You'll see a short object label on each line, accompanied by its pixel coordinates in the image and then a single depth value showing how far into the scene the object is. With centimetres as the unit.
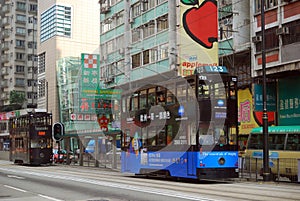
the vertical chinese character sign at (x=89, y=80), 4379
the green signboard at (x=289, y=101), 2942
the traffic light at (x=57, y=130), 4502
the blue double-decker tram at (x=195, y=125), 2038
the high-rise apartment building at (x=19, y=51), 9306
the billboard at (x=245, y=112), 3340
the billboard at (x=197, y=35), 3469
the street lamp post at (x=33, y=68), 9375
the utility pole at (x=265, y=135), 2172
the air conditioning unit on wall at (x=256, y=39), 3072
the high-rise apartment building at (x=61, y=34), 7612
